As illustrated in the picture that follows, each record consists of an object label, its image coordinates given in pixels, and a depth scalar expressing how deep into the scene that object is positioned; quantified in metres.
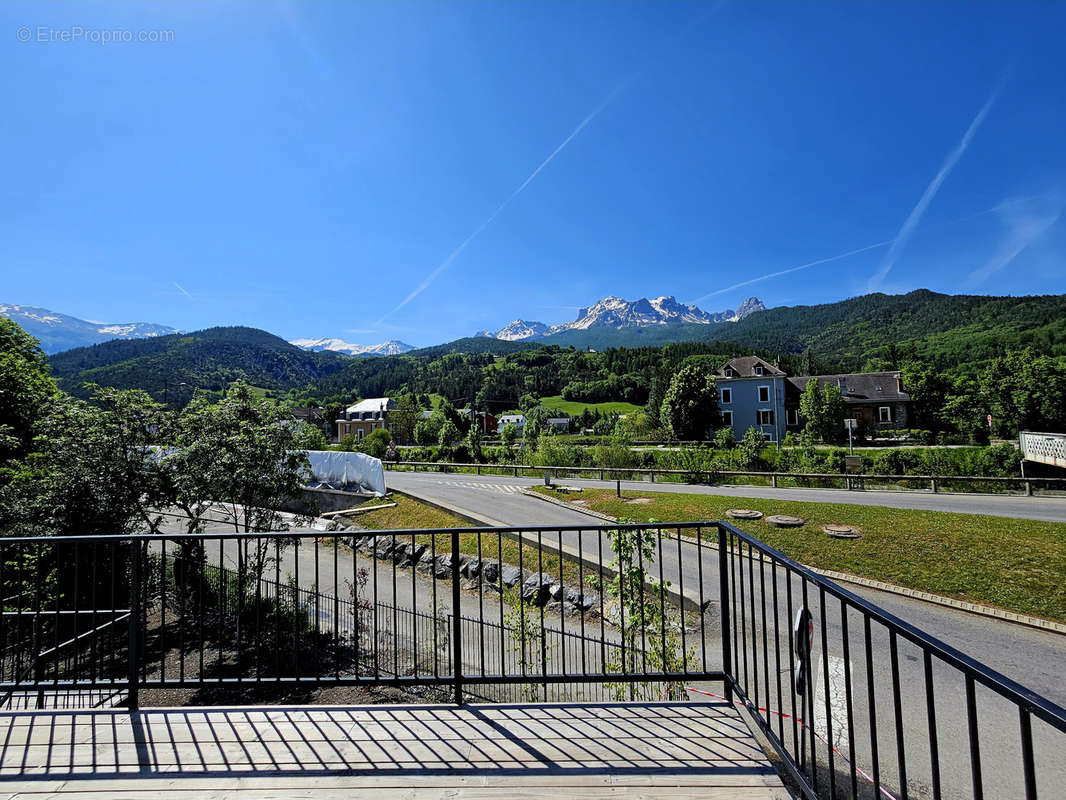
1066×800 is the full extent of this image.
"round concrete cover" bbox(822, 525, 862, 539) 11.66
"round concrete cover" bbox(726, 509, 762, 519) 13.70
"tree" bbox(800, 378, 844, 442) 42.84
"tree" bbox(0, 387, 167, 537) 10.59
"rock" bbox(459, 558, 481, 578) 13.91
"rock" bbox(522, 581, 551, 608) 10.97
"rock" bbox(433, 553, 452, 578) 14.59
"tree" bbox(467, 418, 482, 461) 41.00
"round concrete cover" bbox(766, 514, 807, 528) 12.88
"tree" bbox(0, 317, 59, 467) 14.45
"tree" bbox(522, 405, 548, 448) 40.97
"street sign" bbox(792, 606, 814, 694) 2.25
